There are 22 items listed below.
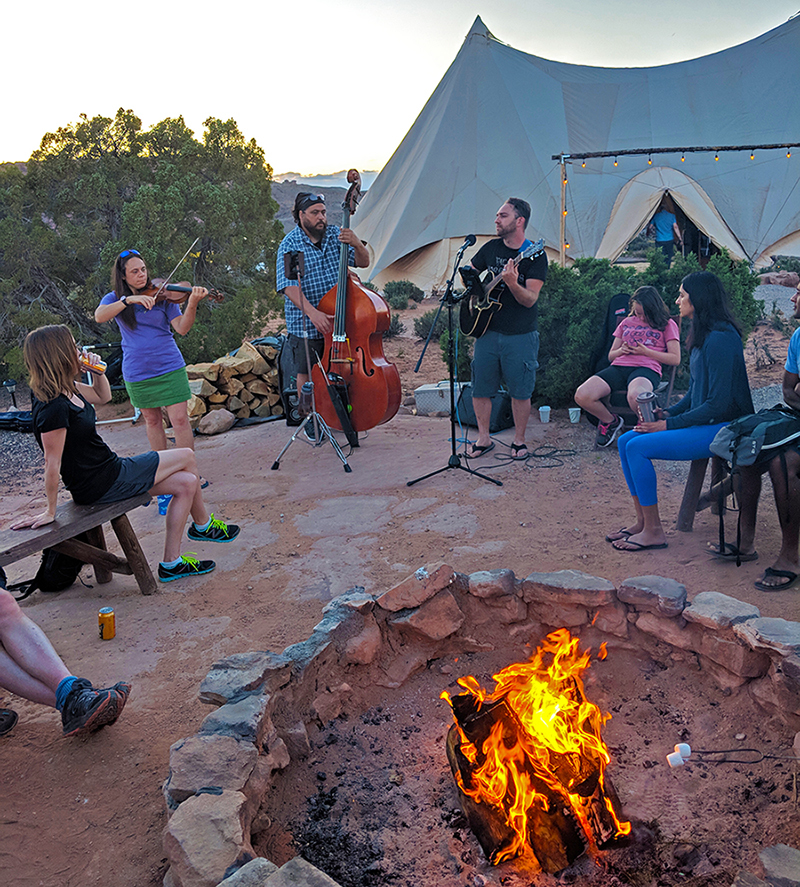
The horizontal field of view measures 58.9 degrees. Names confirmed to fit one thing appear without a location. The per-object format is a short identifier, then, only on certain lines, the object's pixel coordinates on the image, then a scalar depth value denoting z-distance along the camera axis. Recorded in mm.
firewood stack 7301
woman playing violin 4621
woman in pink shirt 5223
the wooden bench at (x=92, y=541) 3164
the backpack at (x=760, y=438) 3234
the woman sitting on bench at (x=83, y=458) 3326
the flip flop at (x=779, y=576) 3221
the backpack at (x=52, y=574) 3812
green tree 9281
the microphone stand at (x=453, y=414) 4730
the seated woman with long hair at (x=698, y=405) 3621
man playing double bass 5520
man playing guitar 5125
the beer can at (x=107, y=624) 3303
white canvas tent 14375
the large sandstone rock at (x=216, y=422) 7008
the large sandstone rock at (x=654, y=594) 2629
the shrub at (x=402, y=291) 15547
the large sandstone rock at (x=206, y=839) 1685
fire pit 1940
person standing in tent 13734
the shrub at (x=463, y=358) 7105
